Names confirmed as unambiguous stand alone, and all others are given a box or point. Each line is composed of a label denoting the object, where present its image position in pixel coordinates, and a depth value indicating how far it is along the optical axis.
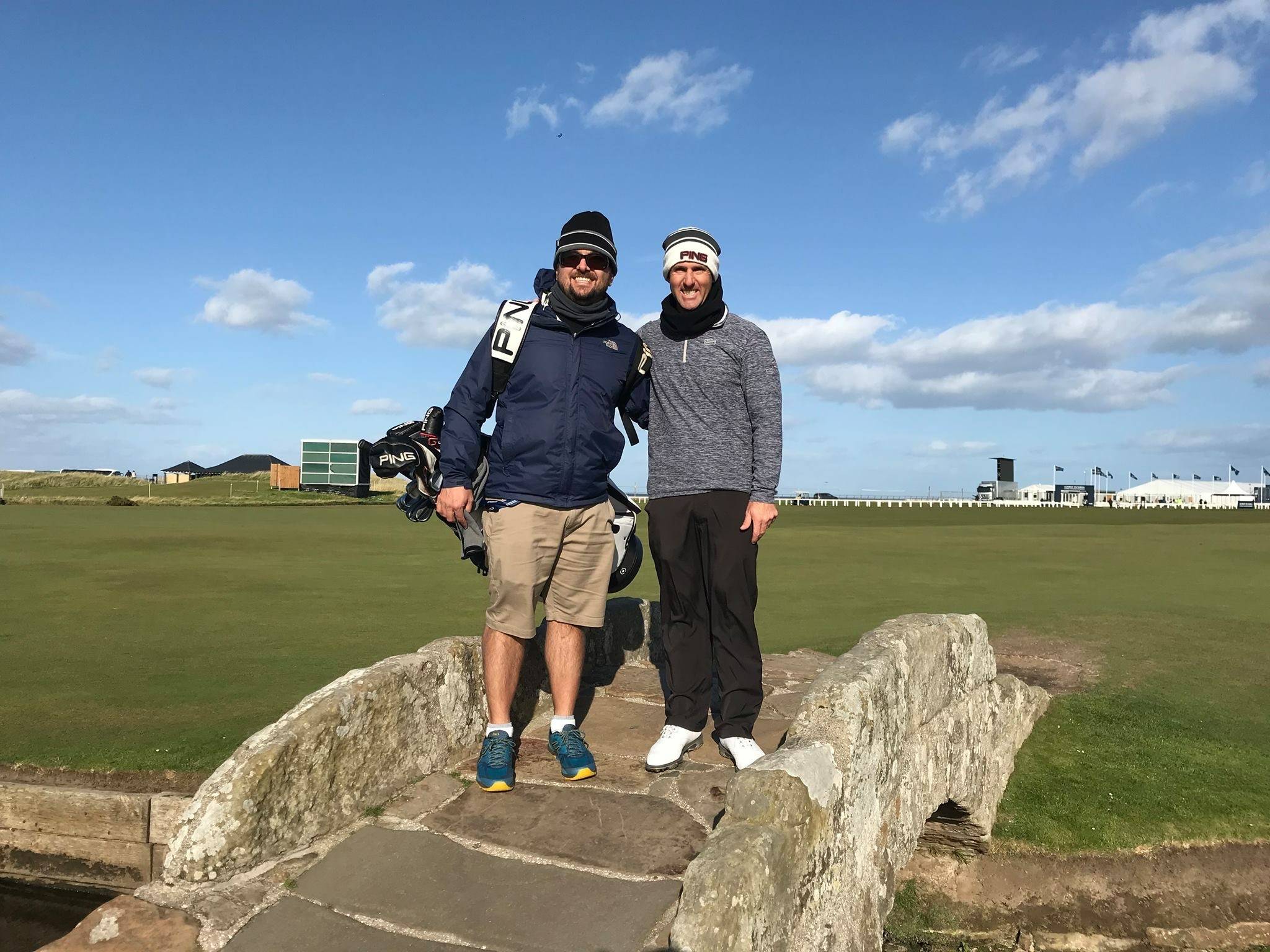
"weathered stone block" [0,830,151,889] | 5.24
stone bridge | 2.84
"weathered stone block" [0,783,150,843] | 5.18
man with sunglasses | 4.08
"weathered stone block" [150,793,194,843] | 5.11
